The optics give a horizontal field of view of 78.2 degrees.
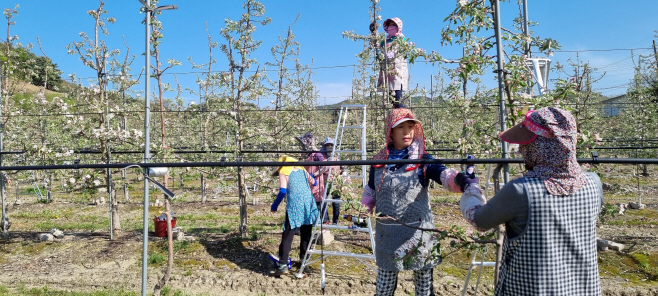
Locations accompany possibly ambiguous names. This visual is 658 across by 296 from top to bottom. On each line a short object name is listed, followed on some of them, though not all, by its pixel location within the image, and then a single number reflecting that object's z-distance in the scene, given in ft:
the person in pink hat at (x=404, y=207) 8.03
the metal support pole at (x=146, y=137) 7.90
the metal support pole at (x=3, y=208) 22.04
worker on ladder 18.82
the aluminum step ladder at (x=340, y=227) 14.62
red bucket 20.99
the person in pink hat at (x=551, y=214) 5.07
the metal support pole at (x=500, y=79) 7.93
